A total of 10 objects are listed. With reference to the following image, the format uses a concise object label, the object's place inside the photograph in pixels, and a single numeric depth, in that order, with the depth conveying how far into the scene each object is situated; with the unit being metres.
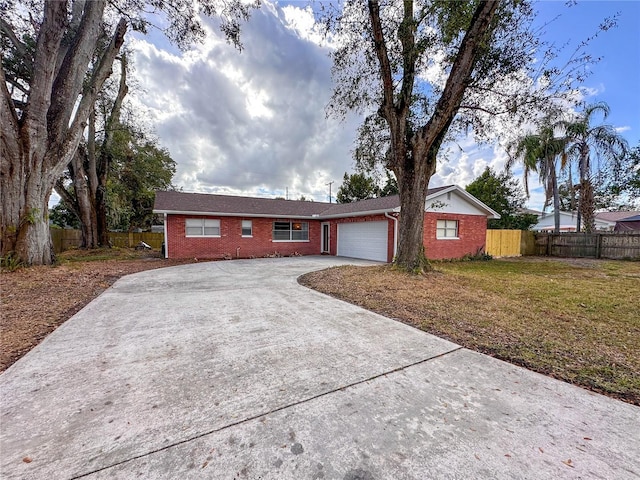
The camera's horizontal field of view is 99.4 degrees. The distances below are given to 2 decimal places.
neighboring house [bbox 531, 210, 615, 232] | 28.16
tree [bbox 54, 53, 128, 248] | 14.89
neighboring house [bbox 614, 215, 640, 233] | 23.33
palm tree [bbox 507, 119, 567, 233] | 15.67
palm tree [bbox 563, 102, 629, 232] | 14.66
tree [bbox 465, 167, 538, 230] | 24.22
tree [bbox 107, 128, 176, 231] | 17.20
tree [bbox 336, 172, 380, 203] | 29.70
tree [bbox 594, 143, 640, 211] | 19.00
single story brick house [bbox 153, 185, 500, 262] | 12.94
